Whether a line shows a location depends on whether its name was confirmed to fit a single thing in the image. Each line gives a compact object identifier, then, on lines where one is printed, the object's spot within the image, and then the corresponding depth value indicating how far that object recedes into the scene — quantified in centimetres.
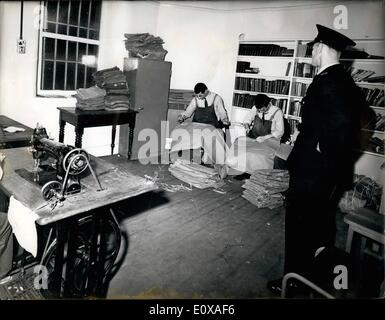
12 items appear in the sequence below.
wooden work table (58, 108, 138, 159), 457
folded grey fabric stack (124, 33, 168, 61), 547
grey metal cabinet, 542
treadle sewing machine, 183
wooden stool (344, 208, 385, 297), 226
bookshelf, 473
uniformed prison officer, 219
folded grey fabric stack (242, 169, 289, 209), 412
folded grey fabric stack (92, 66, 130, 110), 512
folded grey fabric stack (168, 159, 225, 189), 461
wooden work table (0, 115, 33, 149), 306
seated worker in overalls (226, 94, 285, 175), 477
